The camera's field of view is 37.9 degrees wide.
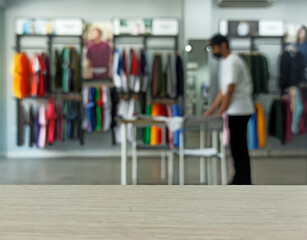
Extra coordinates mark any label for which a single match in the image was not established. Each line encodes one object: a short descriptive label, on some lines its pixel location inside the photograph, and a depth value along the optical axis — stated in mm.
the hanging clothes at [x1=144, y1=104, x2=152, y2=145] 7801
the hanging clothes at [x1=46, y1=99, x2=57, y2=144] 7766
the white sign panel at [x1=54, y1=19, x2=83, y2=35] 8211
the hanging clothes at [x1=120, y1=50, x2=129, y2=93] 7914
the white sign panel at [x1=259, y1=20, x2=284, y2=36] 8305
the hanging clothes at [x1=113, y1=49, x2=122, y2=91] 7871
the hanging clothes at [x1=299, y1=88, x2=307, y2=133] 7992
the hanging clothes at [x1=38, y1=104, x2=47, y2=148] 7781
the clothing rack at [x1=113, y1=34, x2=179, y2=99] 8250
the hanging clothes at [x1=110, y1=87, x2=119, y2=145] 7895
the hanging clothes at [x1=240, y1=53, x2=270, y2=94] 7953
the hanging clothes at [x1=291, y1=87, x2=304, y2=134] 7930
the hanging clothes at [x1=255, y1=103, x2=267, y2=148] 8031
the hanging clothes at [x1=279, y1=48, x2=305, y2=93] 8008
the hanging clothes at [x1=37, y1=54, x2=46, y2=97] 7840
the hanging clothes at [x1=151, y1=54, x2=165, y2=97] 7938
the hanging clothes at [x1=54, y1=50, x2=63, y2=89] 7832
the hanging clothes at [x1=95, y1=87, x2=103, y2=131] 7840
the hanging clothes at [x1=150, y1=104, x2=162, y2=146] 7773
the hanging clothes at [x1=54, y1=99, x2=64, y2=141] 7859
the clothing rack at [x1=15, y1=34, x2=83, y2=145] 8117
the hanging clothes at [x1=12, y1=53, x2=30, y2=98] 7742
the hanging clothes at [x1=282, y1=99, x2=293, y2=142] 8023
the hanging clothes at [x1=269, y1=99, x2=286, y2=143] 8000
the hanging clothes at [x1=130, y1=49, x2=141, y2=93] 7945
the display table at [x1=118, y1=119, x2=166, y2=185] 4289
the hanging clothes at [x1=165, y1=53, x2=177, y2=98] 7906
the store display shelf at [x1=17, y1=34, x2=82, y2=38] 8133
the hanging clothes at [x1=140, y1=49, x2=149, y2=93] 8000
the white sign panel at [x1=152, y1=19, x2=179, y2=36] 8234
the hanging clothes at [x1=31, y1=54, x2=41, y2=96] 7789
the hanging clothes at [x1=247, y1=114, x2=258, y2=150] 7984
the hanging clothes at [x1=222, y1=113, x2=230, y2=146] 7883
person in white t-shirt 4250
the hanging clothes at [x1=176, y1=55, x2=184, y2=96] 7961
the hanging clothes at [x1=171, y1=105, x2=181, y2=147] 7938
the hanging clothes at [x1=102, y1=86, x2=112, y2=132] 7855
